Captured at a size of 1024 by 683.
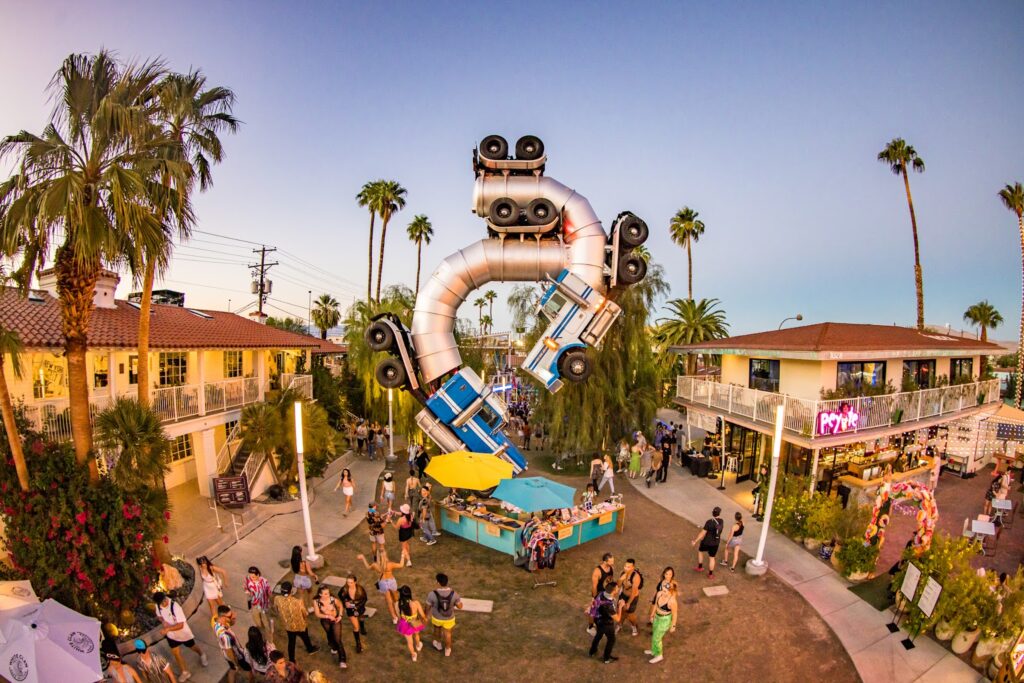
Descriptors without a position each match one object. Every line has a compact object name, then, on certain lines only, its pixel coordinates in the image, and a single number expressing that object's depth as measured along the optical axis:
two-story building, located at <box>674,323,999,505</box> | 15.35
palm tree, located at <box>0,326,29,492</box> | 8.38
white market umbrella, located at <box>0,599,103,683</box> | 6.12
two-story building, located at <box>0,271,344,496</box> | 12.33
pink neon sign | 14.58
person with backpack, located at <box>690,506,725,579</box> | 11.48
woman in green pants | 8.52
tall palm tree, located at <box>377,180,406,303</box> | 40.16
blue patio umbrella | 11.90
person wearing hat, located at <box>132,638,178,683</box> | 6.97
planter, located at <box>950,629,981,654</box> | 8.76
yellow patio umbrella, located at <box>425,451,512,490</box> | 13.07
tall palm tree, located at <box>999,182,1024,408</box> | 31.33
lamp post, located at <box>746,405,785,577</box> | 11.41
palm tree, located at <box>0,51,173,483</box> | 8.12
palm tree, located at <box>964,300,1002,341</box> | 52.38
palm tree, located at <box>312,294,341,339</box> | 53.25
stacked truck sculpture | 15.16
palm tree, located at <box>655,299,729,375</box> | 31.12
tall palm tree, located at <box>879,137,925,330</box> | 31.02
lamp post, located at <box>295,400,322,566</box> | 11.28
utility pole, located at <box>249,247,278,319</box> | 42.22
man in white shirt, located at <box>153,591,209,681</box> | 7.86
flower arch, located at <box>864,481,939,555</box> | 10.51
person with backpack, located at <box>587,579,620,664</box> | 8.55
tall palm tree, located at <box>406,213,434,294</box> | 49.75
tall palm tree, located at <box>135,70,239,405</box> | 9.65
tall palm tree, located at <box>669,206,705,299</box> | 40.62
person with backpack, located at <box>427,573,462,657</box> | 8.55
